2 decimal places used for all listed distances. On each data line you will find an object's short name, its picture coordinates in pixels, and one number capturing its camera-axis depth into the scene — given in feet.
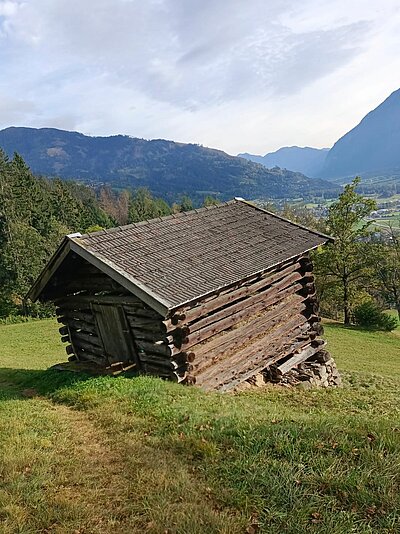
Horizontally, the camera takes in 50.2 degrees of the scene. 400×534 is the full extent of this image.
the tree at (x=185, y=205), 348.79
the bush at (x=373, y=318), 113.39
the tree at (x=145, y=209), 313.50
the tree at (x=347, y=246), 111.55
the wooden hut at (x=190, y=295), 33.68
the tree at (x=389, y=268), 114.01
